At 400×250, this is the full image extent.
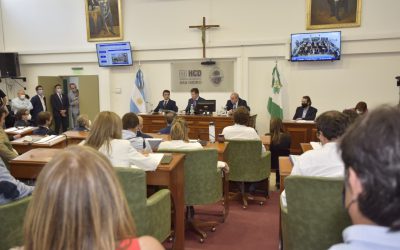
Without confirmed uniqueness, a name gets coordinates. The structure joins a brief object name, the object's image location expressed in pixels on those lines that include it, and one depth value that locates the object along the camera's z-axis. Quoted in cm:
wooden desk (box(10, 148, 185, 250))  301
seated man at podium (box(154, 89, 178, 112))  872
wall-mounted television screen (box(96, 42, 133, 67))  945
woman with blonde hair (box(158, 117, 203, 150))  355
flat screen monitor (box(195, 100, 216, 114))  793
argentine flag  944
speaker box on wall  1007
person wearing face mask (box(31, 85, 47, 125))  969
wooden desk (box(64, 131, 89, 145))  537
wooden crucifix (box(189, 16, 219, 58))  871
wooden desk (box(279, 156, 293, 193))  289
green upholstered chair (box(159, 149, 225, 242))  343
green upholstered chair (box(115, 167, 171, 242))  233
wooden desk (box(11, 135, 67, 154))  449
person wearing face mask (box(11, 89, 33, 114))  946
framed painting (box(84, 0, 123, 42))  955
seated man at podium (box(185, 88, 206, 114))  844
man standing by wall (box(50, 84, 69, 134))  1009
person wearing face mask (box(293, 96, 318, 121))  786
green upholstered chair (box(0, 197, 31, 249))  218
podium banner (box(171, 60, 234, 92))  901
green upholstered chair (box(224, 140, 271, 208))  435
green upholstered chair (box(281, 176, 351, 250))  216
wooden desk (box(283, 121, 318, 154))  730
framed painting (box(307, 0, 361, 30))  784
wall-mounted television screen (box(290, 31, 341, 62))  791
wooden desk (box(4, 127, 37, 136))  555
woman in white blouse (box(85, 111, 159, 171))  276
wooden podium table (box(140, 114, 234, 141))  769
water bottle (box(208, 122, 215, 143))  454
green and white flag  840
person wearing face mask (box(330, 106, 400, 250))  76
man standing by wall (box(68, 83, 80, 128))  1070
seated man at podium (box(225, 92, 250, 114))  808
